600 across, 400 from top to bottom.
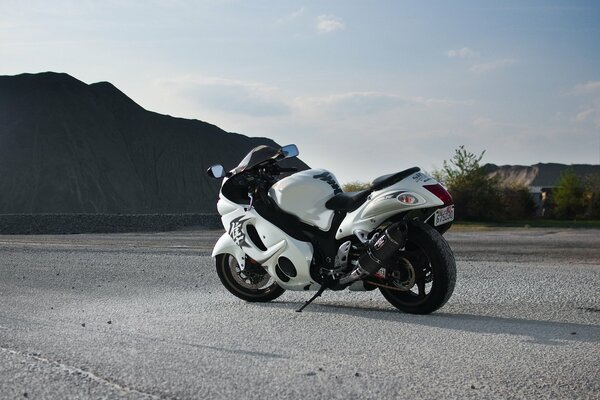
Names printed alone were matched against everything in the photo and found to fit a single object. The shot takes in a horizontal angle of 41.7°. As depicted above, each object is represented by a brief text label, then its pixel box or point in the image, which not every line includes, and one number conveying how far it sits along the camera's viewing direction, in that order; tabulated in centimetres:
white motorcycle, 696
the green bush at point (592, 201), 6944
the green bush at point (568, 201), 7231
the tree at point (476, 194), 5559
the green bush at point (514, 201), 5768
